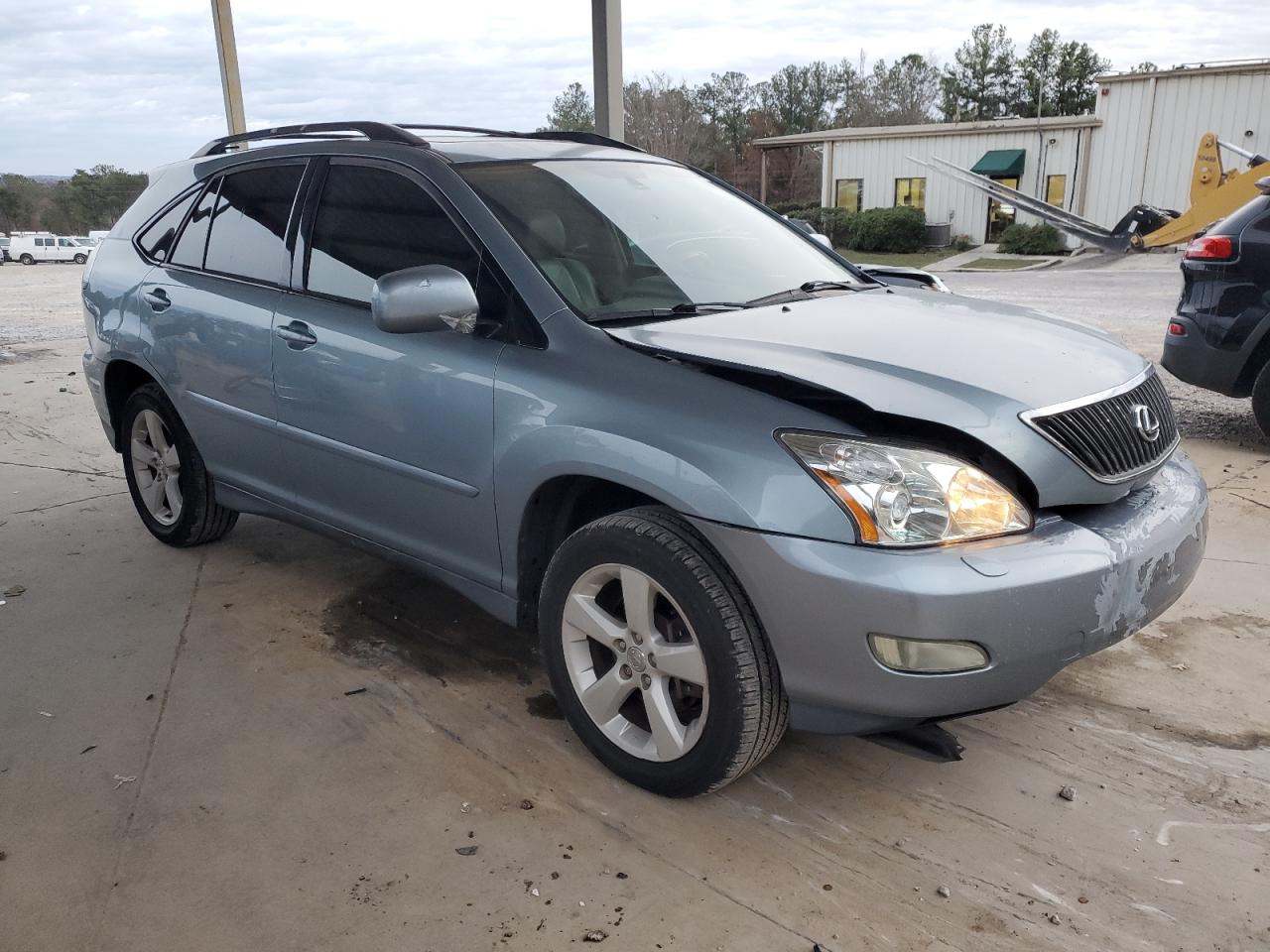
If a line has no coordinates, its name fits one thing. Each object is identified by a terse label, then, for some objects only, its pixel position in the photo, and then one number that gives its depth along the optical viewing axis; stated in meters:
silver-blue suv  2.28
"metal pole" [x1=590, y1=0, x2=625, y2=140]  6.38
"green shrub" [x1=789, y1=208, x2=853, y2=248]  31.00
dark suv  5.78
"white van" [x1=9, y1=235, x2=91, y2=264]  33.66
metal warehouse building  25.38
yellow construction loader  16.42
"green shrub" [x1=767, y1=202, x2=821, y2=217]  35.25
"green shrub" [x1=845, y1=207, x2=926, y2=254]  29.19
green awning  29.42
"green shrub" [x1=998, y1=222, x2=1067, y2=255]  26.89
